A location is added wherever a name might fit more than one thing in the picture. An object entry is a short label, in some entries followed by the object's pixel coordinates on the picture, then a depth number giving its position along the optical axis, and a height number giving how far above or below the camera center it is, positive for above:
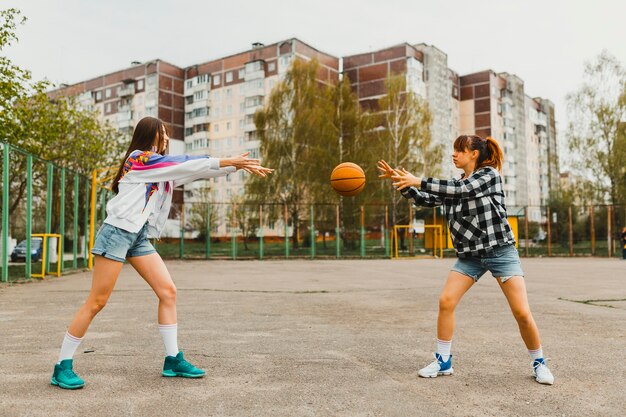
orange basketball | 5.45 +0.51
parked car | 13.54 -0.40
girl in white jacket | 3.83 +0.07
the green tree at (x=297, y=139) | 36.50 +6.23
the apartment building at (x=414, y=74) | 60.91 +17.89
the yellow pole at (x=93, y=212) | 17.67 +0.72
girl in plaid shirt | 4.07 -0.02
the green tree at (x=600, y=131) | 35.91 +6.64
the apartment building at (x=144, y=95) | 69.94 +17.94
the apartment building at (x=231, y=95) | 63.14 +16.88
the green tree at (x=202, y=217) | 27.20 +0.83
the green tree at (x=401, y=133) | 36.12 +6.52
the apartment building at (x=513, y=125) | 73.31 +15.07
